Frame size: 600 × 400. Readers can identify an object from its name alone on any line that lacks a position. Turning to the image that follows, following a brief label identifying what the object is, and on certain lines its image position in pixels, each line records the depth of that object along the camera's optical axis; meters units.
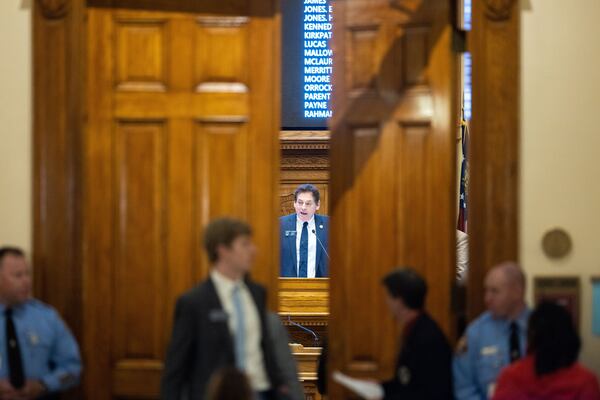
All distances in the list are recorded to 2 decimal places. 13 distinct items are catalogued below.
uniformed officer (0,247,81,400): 9.65
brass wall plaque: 10.36
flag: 18.47
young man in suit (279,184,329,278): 17.48
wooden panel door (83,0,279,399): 10.65
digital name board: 19.62
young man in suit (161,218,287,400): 8.86
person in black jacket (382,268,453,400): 9.19
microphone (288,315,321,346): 16.78
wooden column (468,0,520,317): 10.34
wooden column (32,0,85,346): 10.41
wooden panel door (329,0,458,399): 10.70
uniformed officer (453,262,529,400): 9.59
